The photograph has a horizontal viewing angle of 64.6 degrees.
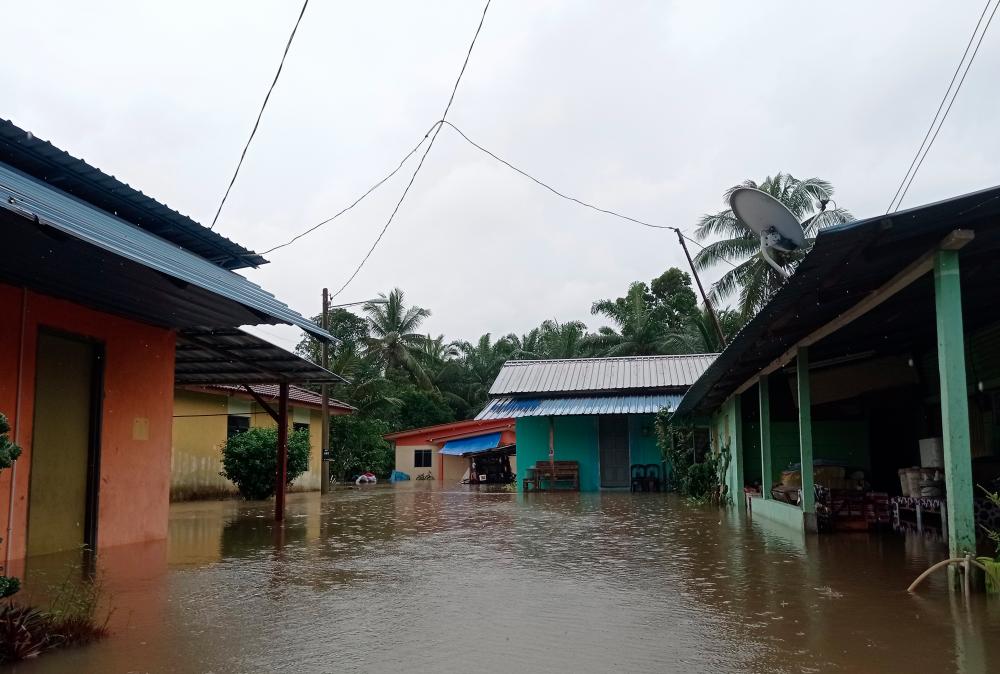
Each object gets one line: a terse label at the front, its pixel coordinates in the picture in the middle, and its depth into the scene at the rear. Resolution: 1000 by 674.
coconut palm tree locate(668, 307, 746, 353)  28.27
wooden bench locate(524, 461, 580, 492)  21.41
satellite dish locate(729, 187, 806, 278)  7.91
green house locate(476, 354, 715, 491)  21.30
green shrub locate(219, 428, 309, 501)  17.98
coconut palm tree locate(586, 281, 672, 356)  32.50
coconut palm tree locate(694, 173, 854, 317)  24.03
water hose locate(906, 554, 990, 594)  5.42
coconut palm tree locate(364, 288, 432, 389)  36.88
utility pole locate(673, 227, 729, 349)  22.28
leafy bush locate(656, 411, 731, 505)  16.56
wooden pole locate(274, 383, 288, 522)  12.36
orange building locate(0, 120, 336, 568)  7.07
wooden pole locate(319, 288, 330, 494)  20.30
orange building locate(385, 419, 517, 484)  29.83
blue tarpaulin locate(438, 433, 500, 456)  29.41
